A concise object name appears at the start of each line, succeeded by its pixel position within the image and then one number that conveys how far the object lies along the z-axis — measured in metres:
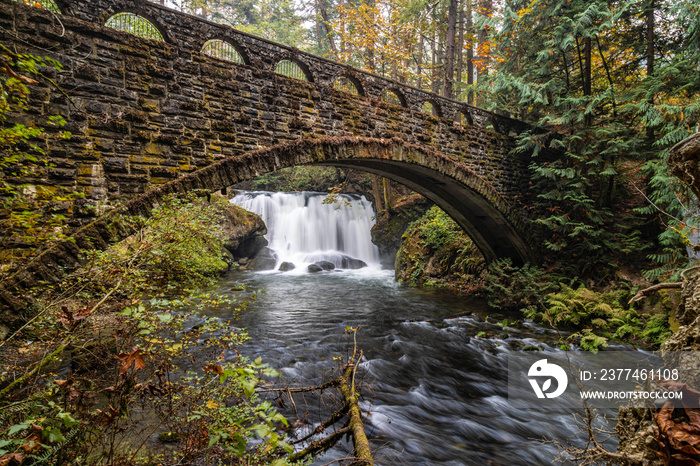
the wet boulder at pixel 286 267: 15.25
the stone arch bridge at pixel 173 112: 3.81
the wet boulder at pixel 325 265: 15.43
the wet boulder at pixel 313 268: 14.99
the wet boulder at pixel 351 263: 16.16
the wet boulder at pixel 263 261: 15.50
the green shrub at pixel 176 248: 2.96
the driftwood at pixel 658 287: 2.12
